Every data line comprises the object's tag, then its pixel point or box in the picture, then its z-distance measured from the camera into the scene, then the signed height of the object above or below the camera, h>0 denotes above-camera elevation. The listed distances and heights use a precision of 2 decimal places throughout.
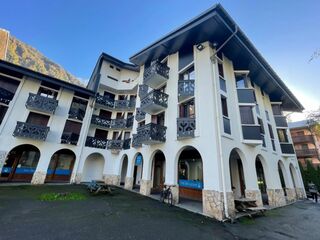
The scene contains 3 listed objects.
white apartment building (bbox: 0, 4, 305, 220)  9.08 +3.92
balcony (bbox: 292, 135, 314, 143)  25.67 +6.89
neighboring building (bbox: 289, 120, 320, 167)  24.66 +6.32
